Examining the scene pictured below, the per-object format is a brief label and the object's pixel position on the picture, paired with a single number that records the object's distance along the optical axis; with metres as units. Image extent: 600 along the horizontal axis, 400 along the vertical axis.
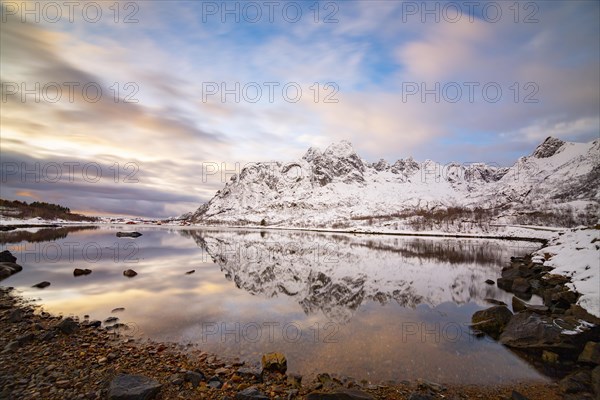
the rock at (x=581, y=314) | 13.89
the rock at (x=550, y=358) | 12.19
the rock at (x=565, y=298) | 18.03
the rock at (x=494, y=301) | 21.68
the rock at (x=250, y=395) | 8.33
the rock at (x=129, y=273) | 26.89
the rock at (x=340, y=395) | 8.31
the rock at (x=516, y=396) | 9.16
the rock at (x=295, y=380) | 9.58
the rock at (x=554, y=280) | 23.16
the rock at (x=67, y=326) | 12.71
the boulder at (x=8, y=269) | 24.89
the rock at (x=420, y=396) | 8.82
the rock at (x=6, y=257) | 28.65
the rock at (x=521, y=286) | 25.17
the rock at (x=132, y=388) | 7.89
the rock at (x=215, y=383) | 9.10
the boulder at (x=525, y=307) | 17.19
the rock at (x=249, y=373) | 9.79
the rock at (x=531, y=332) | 12.91
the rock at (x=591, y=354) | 11.44
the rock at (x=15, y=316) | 13.84
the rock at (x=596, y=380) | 9.72
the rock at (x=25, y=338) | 11.35
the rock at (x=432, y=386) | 9.64
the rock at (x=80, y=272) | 26.08
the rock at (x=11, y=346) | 10.63
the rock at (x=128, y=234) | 81.73
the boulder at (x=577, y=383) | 9.99
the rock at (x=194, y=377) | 9.17
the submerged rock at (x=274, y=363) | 10.38
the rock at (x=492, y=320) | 15.34
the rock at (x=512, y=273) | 28.98
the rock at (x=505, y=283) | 26.92
